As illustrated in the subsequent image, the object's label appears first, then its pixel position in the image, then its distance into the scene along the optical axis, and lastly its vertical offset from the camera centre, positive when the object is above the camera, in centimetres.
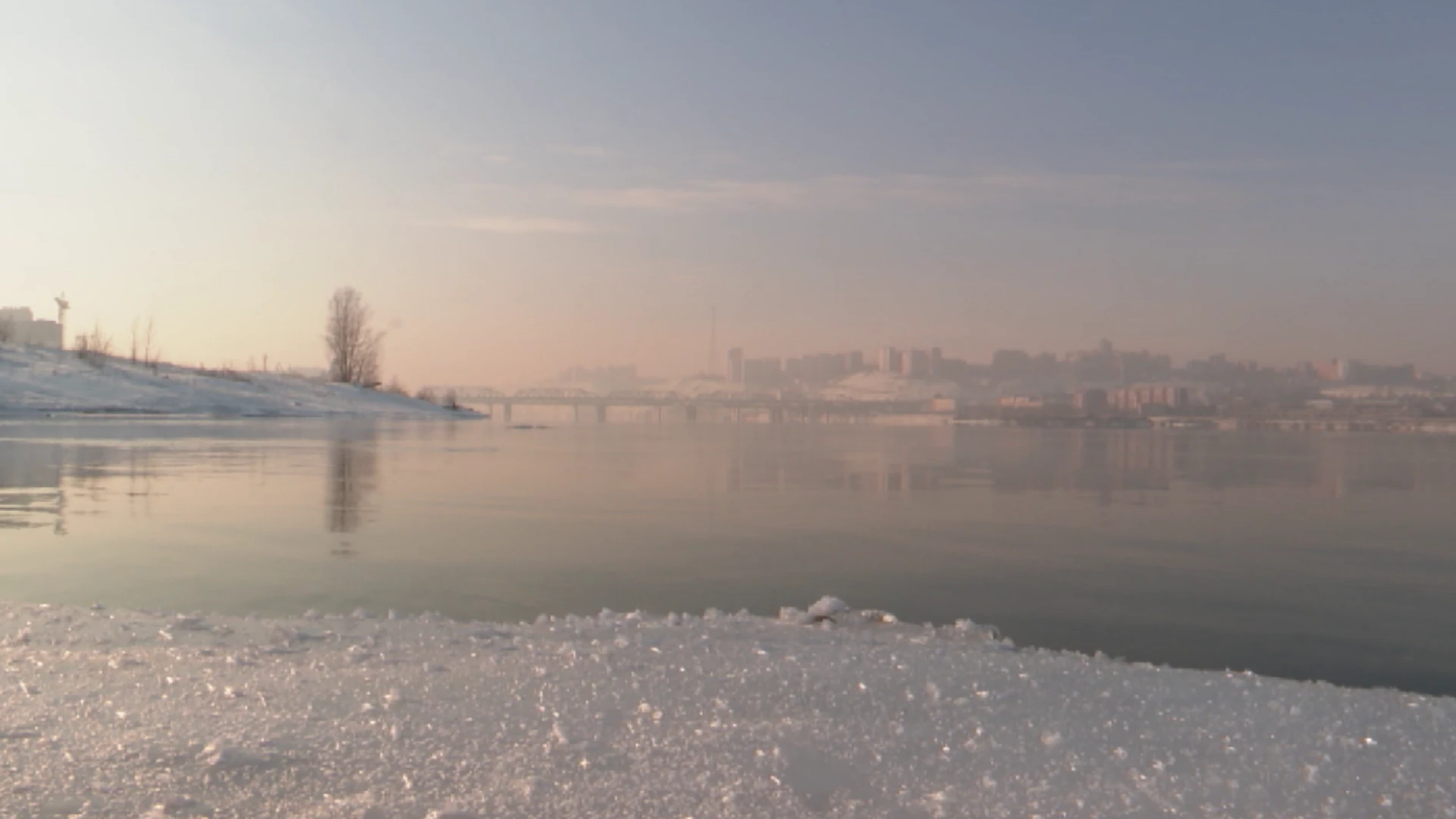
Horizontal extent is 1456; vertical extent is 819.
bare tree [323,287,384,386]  7369 +358
